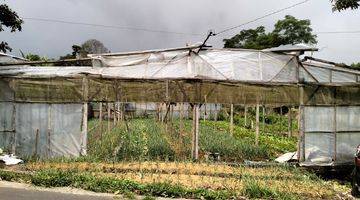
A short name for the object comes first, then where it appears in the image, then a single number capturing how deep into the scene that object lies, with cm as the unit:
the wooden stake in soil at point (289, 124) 2188
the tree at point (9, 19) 1493
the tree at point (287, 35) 5881
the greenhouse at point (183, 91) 1524
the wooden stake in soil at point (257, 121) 1848
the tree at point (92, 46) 4712
